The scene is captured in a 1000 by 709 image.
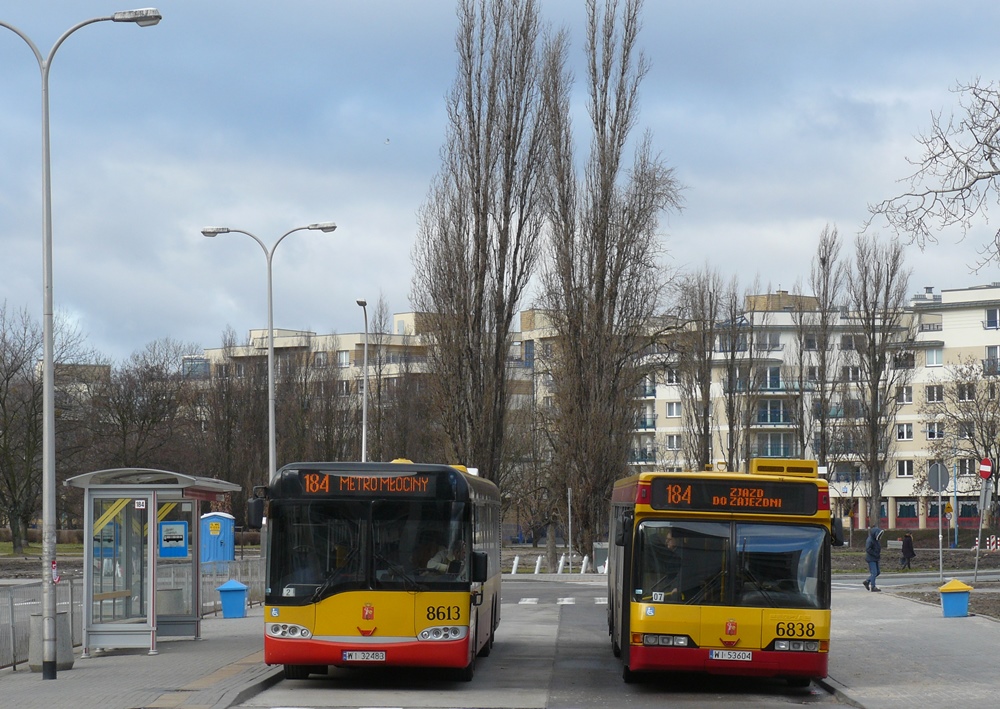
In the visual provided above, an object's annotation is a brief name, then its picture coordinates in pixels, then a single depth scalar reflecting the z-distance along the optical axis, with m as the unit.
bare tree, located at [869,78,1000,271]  19.11
